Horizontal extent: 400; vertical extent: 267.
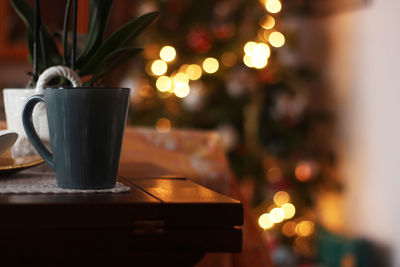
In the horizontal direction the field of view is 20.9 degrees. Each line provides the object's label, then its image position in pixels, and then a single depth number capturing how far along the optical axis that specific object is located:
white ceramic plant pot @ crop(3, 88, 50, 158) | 1.23
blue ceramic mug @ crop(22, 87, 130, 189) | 1.11
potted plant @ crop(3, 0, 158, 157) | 1.25
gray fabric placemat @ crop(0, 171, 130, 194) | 1.10
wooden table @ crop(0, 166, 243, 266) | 1.01
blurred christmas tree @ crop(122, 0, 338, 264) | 4.20
